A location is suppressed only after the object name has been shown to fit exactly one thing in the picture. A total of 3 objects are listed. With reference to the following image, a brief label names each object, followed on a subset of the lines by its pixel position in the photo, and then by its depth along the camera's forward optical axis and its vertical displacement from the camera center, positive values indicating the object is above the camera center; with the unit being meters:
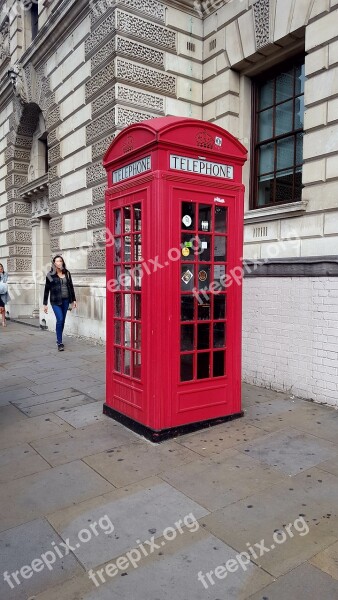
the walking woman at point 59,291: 8.35 -0.39
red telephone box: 3.79 -0.02
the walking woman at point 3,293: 11.79 -0.61
